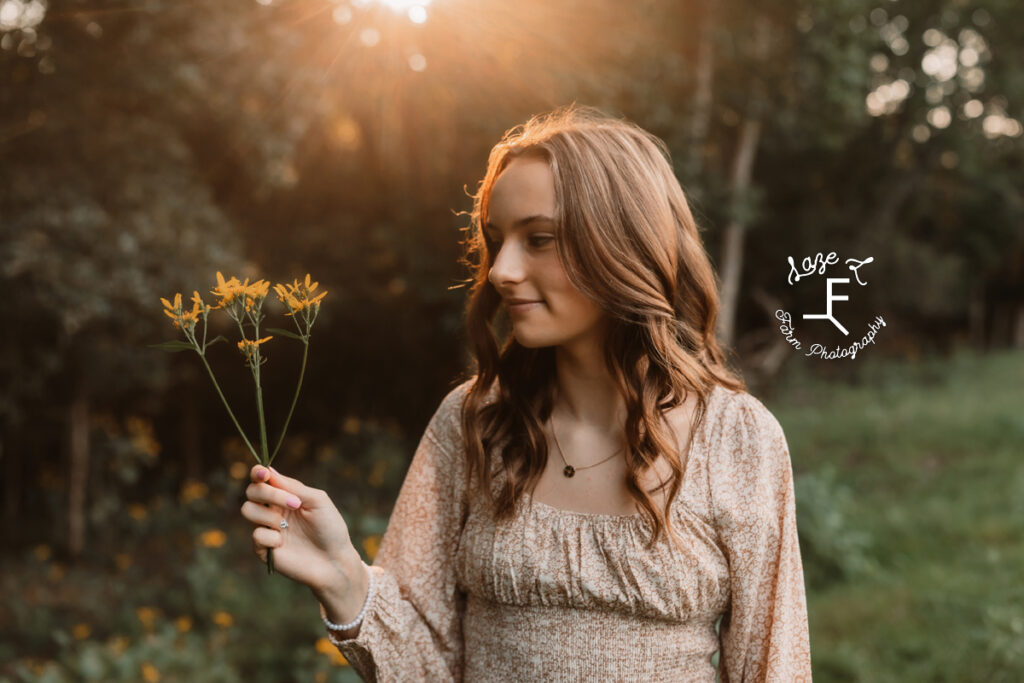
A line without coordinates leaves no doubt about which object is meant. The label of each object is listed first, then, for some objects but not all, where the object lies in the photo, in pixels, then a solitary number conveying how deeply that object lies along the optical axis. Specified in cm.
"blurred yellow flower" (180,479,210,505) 599
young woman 145
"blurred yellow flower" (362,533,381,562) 341
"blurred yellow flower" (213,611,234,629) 367
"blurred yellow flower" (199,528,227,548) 419
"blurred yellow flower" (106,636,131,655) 344
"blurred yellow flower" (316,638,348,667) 297
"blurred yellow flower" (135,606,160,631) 388
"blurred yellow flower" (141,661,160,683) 317
